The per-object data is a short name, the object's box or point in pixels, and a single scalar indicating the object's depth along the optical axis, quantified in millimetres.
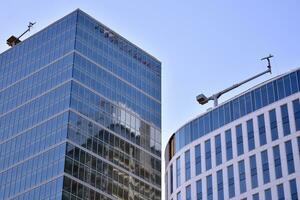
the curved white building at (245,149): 111188
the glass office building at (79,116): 138625
